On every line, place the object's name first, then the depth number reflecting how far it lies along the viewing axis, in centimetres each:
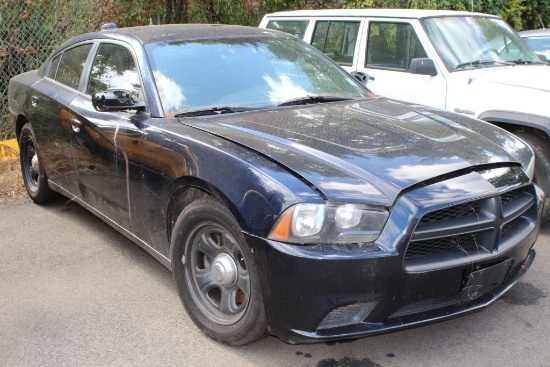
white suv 509
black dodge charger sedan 289
